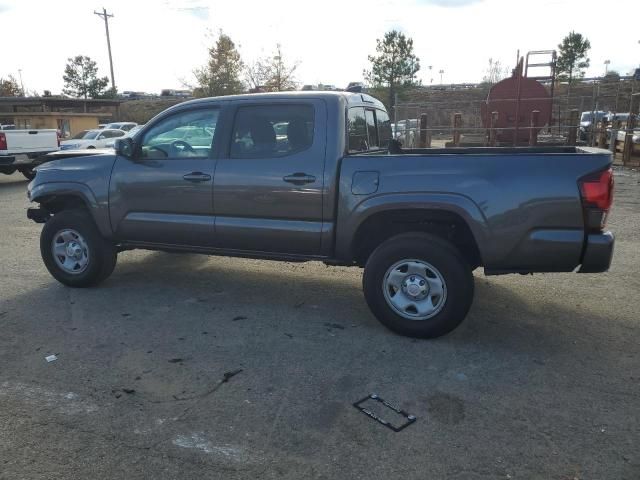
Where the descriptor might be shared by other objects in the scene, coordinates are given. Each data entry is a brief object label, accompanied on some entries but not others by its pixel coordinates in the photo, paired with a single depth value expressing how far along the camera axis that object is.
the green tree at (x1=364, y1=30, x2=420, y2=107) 38.22
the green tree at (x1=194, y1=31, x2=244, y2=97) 35.38
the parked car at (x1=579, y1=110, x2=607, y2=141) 16.28
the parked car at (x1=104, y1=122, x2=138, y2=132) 27.97
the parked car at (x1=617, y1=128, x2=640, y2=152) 16.00
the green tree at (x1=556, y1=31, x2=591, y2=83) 49.50
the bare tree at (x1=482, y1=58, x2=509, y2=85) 63.31
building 29.48
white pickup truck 13.71
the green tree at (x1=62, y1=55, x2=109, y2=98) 58.22
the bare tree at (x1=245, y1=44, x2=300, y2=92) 36.03
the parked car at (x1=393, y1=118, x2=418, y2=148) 17.95
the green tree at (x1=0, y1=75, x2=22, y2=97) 57.03
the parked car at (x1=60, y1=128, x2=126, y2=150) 19.45
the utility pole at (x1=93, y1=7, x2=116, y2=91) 47.22
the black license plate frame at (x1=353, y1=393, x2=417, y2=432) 3.01
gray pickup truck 3.75
